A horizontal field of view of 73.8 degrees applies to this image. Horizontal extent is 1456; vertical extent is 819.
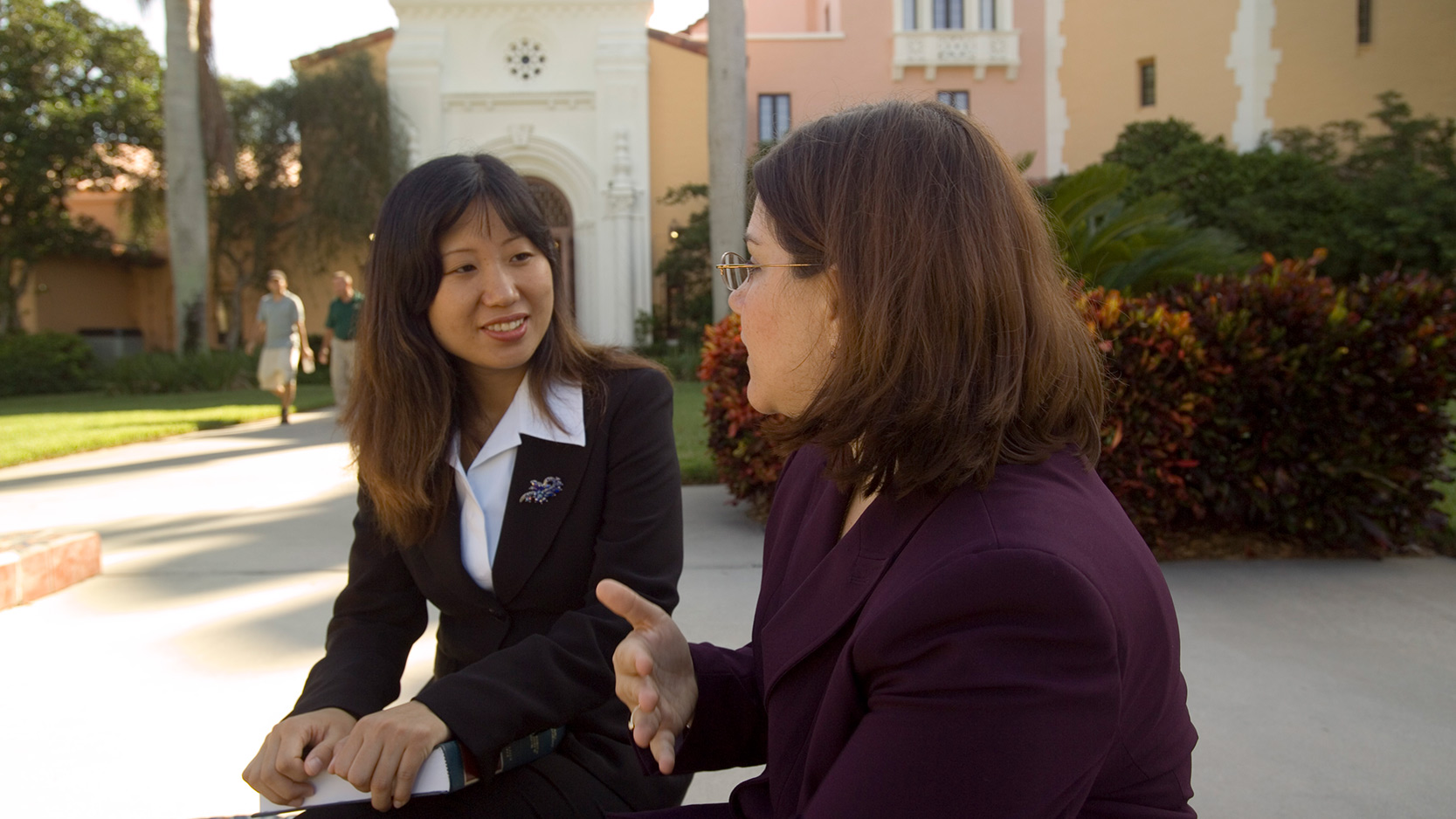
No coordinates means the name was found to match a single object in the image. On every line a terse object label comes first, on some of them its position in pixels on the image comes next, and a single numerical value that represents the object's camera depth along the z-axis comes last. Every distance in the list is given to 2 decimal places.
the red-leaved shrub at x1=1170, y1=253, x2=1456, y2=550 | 4.73
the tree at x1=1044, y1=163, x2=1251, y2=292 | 6.55
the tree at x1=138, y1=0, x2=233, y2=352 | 17.33
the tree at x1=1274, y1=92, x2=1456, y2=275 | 17.91
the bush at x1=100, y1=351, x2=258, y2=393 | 17.84
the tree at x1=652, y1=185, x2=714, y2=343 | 21.48
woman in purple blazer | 1.00
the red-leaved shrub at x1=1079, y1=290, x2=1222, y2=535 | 4.69
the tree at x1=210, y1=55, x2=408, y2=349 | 21.80
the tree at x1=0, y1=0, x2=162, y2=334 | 23.36
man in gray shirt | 12.38
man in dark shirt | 12.60
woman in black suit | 1.99
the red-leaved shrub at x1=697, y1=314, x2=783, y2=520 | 5.45
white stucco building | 22.11
